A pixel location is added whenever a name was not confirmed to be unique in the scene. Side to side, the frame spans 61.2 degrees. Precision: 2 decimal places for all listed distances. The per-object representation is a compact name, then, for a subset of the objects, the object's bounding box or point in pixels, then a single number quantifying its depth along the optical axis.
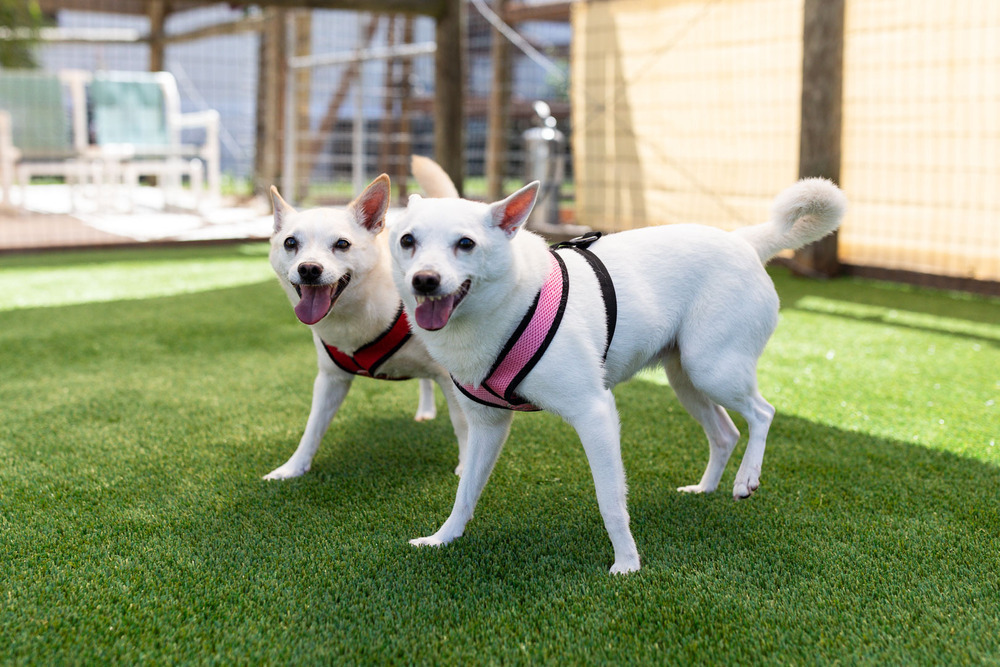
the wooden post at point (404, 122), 8.07
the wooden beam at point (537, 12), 7.07
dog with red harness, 2.04
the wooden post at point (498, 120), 7.43
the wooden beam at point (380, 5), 5.95
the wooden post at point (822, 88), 4.99
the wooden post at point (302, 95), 8.27
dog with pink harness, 1.63
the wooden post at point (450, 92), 6.18
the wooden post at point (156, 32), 10.66
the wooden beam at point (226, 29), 9.19
